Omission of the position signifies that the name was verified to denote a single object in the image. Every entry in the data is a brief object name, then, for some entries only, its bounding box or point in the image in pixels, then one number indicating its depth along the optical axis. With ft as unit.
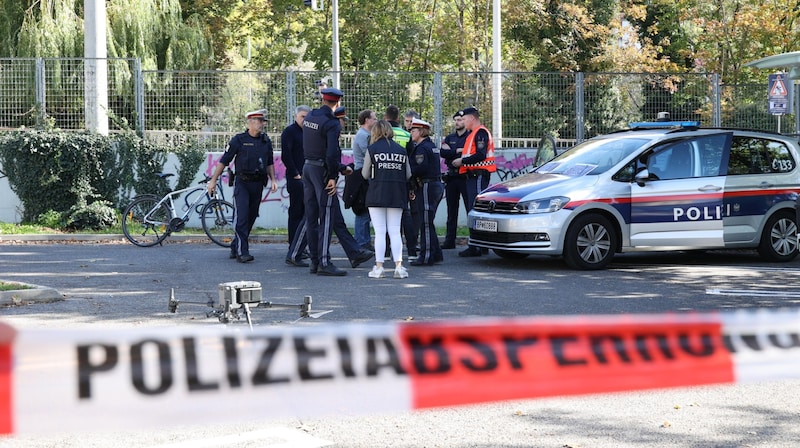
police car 41.50
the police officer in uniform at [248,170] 43.62
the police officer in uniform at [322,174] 39.40
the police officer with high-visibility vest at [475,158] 45.73
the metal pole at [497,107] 66.63
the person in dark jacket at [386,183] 38.27
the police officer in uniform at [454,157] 47.06
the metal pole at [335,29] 123.65
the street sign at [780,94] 65.26
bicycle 51.39
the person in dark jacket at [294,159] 44.19
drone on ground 22.27
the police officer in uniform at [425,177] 42.52
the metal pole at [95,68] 64.34
